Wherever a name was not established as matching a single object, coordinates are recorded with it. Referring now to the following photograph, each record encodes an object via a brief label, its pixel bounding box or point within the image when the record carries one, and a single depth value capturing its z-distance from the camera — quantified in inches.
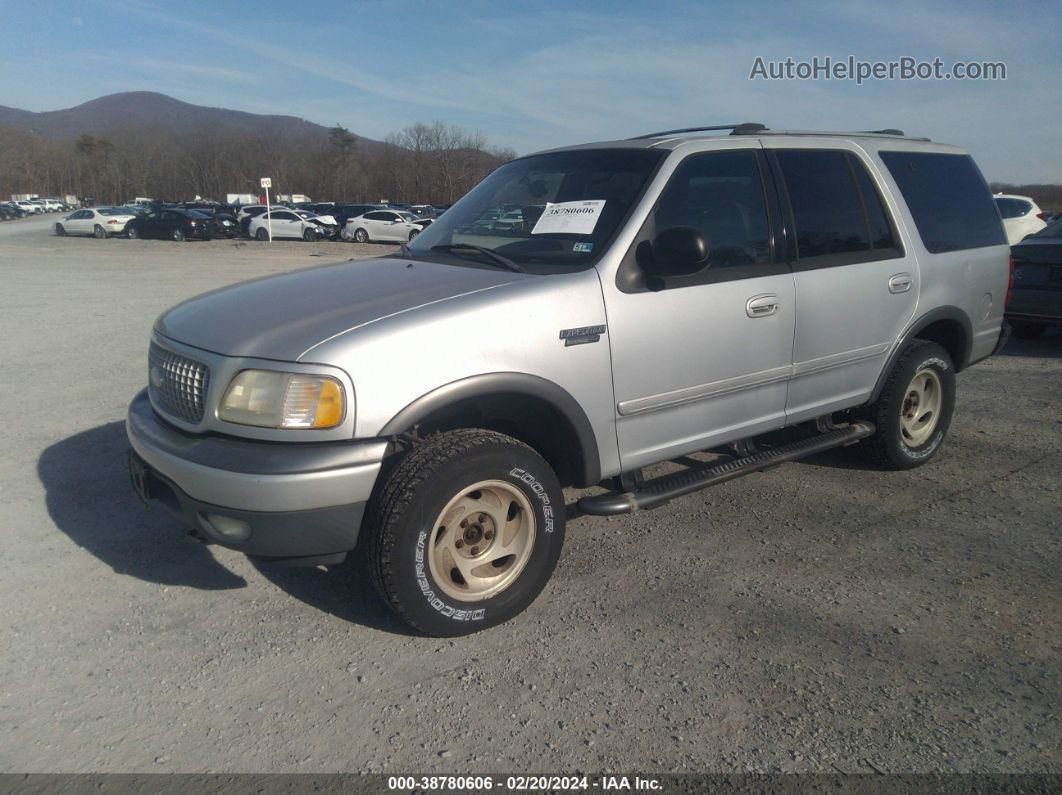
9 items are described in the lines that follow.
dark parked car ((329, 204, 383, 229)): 1705.2
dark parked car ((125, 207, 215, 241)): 1380.4
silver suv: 115.0
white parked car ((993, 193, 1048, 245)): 591.2
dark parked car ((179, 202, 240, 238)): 1422.2
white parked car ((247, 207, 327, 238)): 1466.5
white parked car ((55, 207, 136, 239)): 1510.8
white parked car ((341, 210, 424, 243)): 1390.3
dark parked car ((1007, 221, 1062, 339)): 336.5
